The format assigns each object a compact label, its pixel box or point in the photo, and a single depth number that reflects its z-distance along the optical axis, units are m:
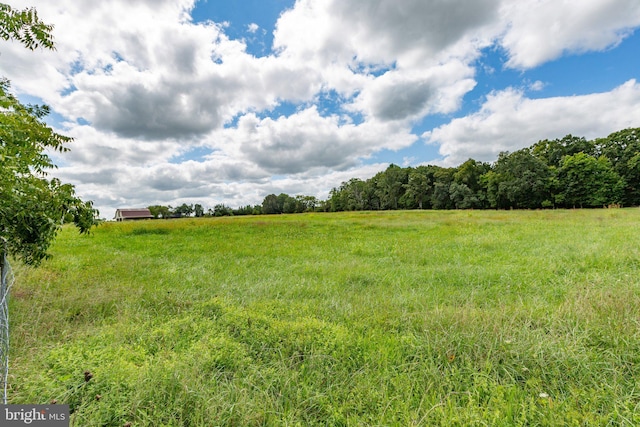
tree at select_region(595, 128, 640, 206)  48.97
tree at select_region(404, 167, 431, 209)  73.38
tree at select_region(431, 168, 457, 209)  67.75
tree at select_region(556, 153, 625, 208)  48.97
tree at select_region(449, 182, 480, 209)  63.00
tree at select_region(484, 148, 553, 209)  53.72
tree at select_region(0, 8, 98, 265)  2.79
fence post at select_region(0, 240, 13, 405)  2.58
